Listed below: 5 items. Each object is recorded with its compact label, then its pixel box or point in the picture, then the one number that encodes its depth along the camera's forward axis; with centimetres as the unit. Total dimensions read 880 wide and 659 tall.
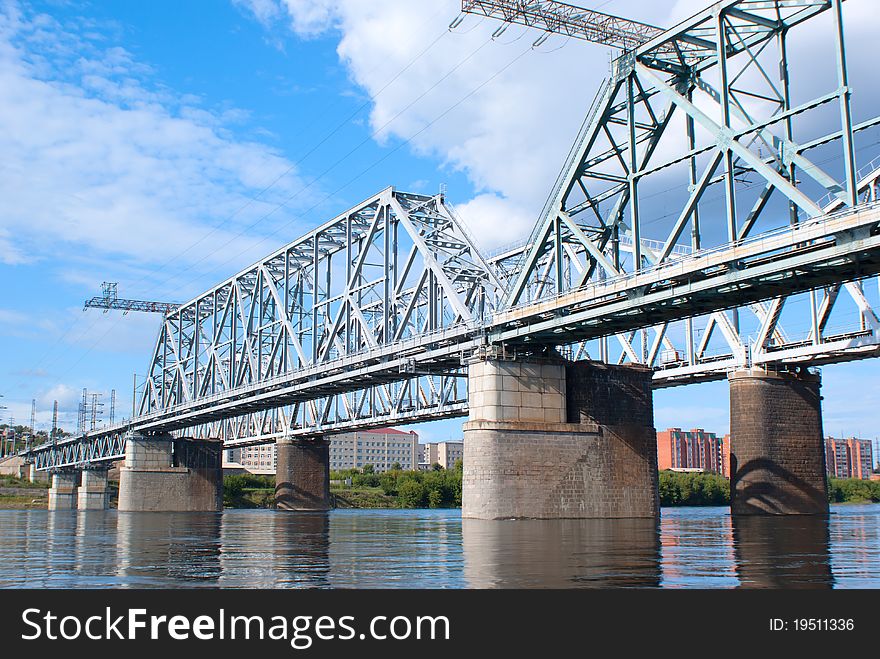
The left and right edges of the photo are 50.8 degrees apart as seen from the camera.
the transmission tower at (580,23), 5081
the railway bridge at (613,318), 3894
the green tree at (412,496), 14775
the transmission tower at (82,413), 17236
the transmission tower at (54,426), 18350
